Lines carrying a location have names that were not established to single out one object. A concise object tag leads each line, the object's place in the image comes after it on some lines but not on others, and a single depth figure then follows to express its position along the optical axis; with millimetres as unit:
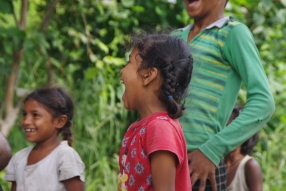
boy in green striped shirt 4419
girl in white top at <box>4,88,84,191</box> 5308
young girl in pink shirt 3670
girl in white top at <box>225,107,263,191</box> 7118
